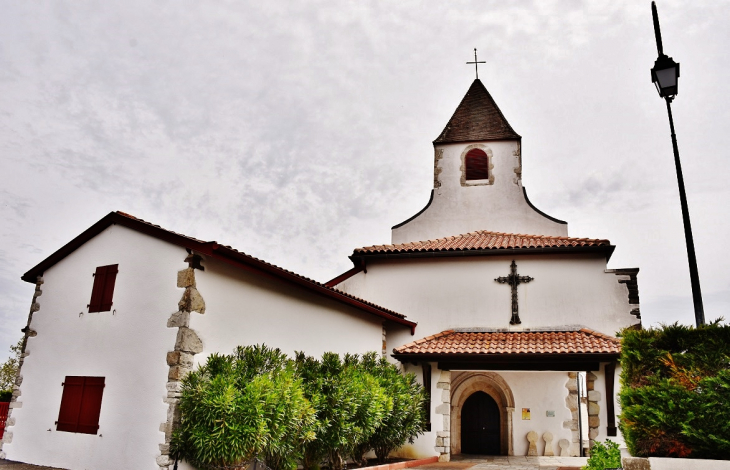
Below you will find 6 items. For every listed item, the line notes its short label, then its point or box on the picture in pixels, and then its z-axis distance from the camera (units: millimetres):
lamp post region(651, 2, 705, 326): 6195
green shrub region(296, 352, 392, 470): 8125
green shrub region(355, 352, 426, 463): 9625
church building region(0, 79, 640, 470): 7383
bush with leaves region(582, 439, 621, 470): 6381
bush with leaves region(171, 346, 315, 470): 6438
